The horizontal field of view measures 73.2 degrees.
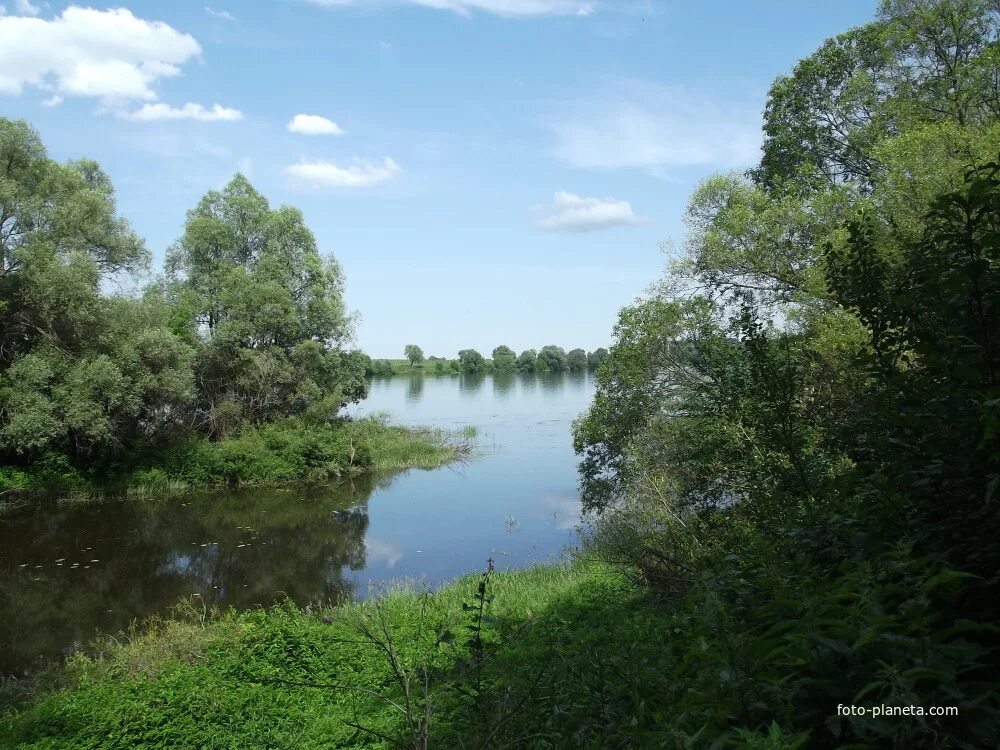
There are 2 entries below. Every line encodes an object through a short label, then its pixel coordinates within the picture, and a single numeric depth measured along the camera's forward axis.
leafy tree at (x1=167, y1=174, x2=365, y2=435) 25.36
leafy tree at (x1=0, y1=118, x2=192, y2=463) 18.36
